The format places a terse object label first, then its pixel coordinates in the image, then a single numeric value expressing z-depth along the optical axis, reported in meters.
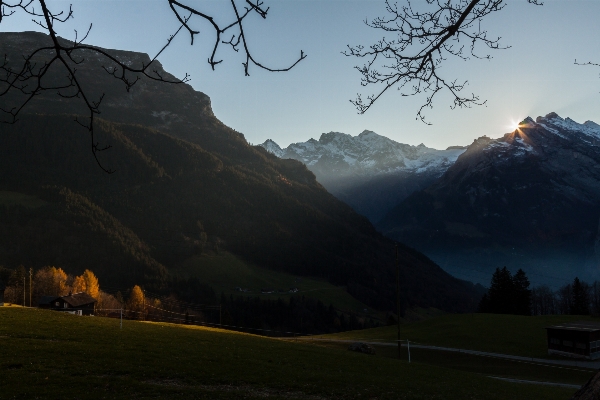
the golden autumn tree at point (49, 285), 98.44
